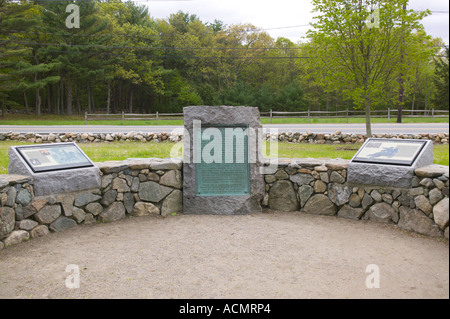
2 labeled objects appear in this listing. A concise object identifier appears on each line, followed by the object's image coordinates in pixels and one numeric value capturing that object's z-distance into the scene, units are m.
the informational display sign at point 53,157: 4.76
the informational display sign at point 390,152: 4.72
